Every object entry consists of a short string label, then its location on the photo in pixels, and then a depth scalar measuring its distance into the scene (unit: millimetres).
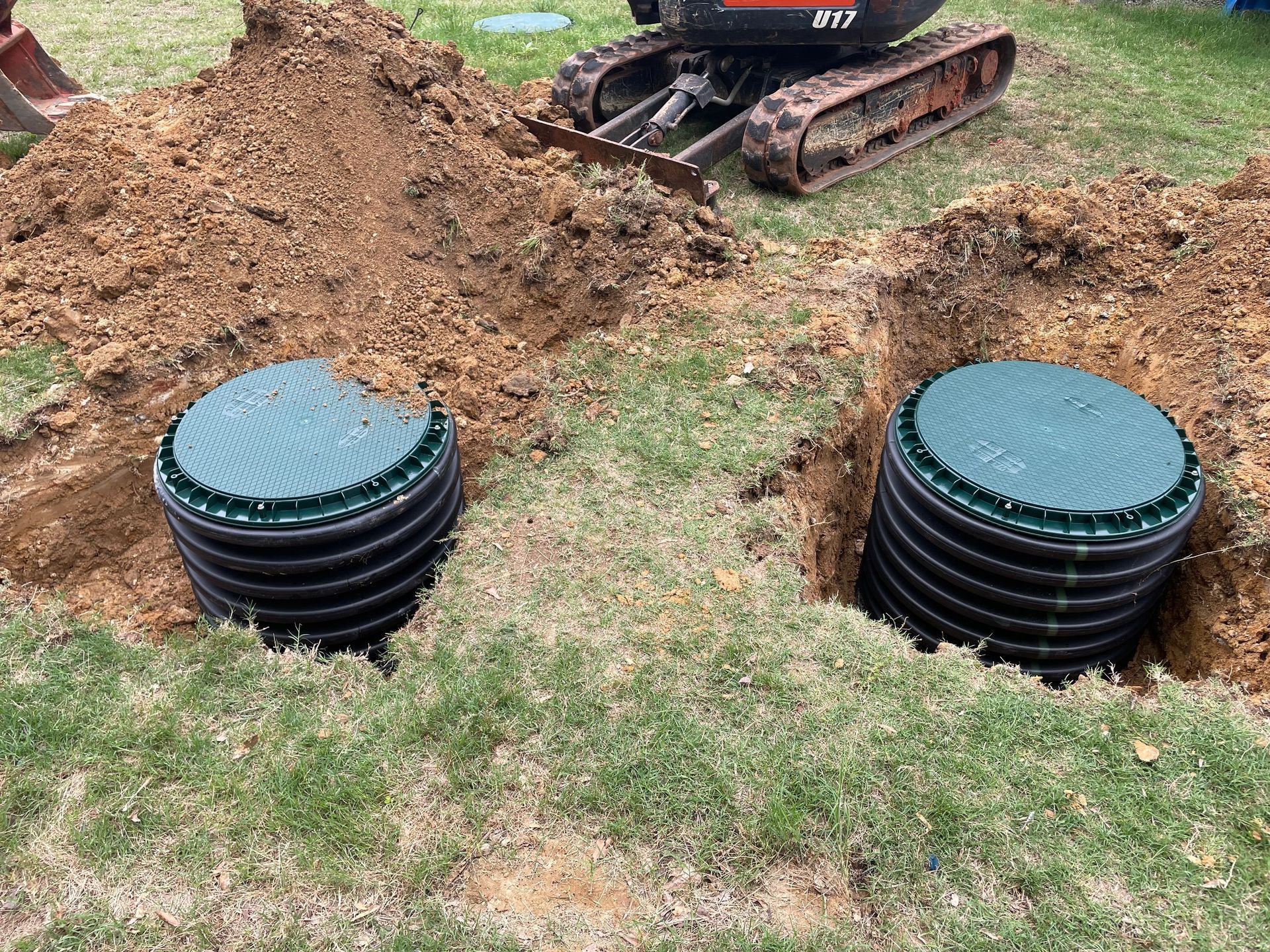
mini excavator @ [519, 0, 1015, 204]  6547
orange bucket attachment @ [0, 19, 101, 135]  7121
